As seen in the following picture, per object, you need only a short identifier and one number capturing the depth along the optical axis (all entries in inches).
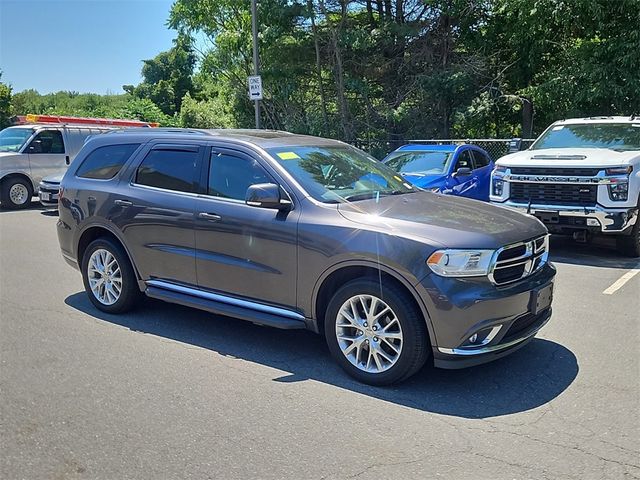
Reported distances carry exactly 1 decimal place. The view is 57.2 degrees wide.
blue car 405.1
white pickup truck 312.8
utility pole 602.3
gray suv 156.0
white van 581.9
